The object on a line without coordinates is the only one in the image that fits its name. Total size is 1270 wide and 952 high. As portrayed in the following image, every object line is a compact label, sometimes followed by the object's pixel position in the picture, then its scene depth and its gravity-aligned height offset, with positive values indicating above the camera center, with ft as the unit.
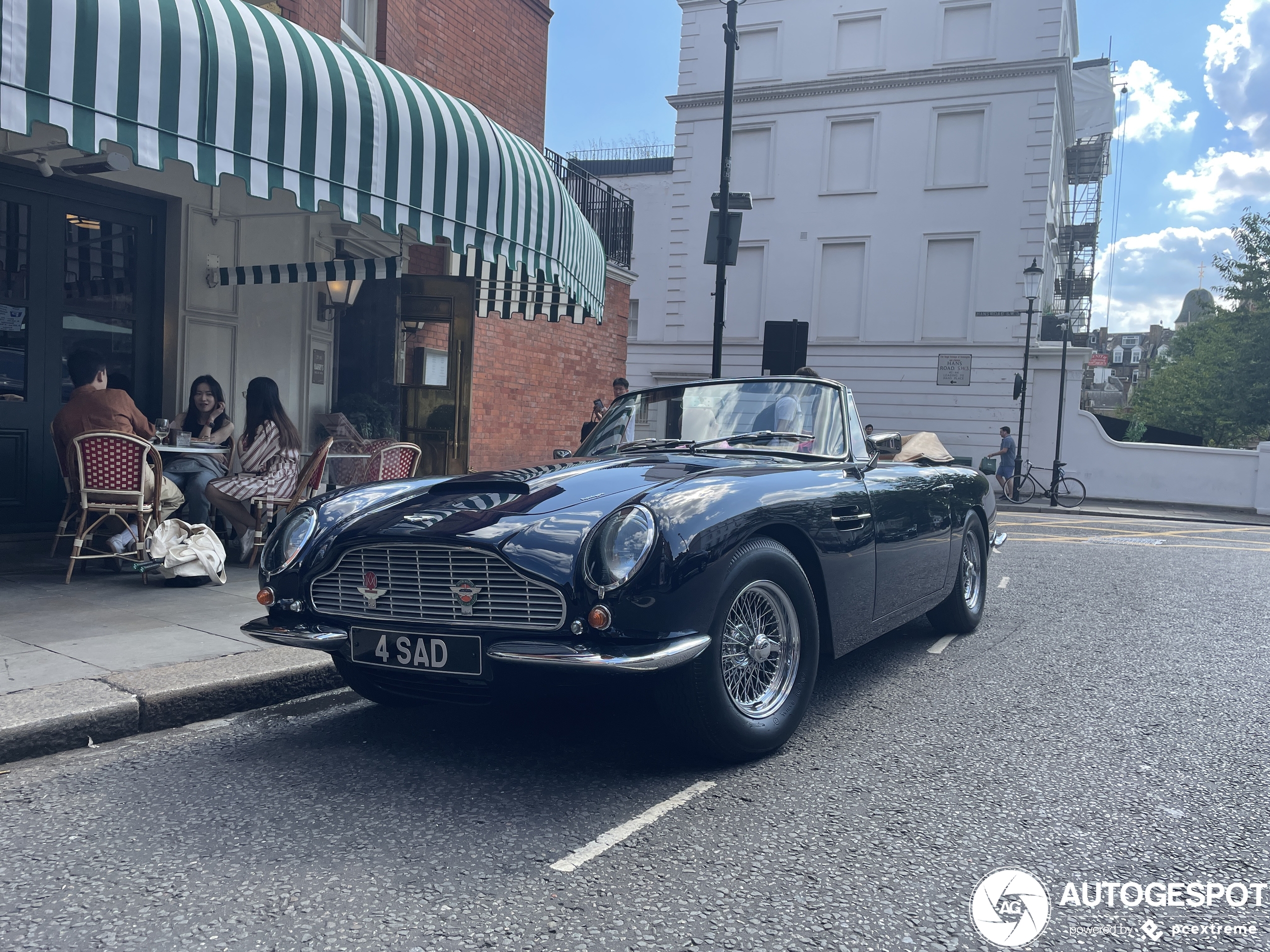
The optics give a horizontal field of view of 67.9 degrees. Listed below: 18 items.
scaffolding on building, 109.60 +26.30
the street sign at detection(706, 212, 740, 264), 37.06 +6.95
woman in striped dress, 22.52 -1.66
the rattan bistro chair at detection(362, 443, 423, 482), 25.54 -1.83
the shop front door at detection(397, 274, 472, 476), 34.09 +0.34
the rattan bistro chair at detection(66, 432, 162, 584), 20.16 -2.05
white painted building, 82.33 +21.60
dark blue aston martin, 9.66 -1.93
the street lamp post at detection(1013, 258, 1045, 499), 74.64 +11.47
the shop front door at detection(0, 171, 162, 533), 24.67 +2.02
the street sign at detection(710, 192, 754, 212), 37.35 +8.48
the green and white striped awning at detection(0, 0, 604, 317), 16.01 +5.52
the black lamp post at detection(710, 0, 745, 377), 36.78 +8.63
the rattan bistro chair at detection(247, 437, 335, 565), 22.95 -2.56
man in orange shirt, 21.29 -0.76
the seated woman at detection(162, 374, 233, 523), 25.35 -0.92
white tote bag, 19.93 -3.50
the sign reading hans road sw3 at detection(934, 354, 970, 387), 83.25 +4.84
